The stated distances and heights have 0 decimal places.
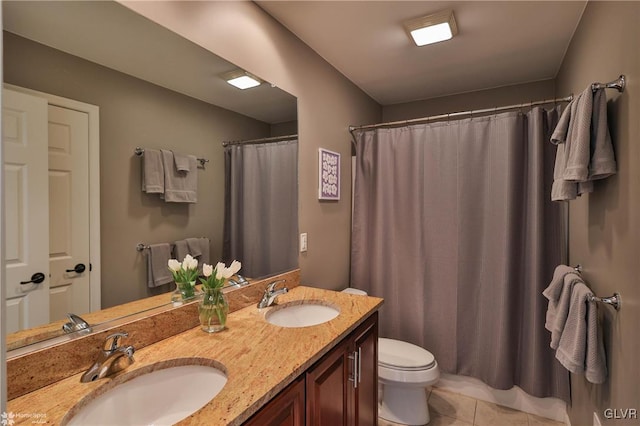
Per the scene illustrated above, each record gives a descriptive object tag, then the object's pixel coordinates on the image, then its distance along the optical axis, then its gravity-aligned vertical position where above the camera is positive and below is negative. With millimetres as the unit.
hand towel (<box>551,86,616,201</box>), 1206 +260
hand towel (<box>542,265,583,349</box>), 1434 -411
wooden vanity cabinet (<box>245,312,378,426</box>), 1000 -673
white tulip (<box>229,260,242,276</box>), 1419 -249
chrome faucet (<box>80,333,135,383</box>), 933 -442
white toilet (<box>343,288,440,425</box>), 1956 -1023
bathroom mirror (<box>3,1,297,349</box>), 968 +411
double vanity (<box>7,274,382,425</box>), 848 -498
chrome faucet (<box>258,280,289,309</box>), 1620 -427
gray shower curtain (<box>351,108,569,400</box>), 2064 -205
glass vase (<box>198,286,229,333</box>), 1286 -395
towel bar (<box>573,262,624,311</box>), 1167 -334
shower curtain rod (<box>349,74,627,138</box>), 1145 +463
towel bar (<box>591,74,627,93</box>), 1142 +461
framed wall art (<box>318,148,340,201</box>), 2230 +264
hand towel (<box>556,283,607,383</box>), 1254 -526
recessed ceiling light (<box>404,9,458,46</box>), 1799 +1068
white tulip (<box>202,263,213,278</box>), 1431 -259
